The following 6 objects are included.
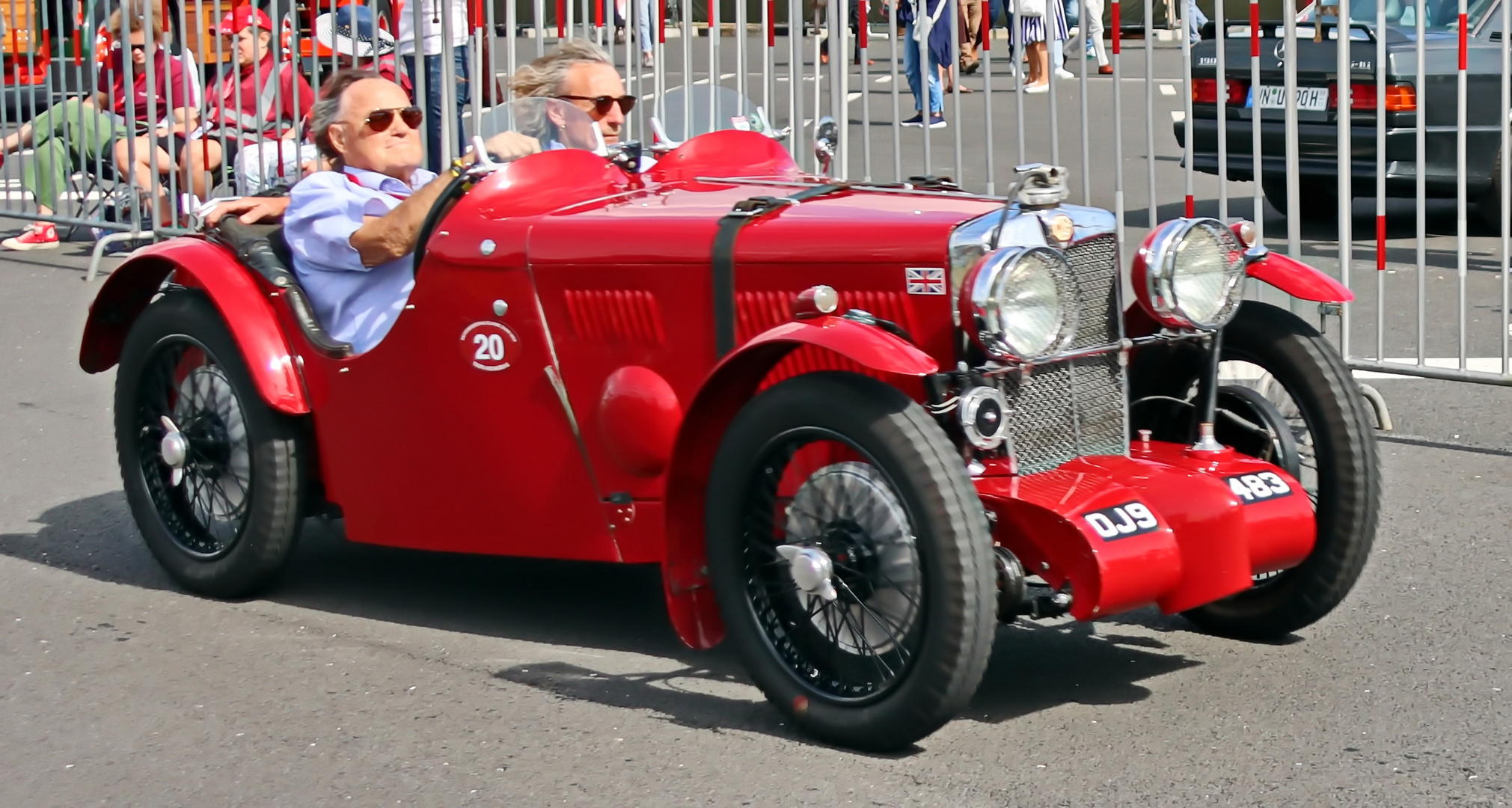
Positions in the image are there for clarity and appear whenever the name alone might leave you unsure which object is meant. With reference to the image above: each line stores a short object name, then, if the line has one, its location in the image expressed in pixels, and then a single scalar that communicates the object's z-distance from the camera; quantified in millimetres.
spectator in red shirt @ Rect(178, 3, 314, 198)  9727
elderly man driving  4871
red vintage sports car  3801
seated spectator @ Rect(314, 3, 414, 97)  9000
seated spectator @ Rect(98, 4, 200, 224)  10391
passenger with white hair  5613
